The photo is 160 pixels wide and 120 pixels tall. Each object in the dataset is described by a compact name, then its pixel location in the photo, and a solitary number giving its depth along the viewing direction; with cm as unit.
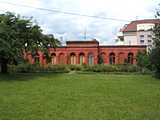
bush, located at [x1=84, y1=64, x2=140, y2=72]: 2107
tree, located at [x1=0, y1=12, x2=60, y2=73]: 1237
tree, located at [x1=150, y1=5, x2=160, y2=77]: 1355
